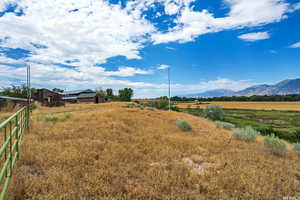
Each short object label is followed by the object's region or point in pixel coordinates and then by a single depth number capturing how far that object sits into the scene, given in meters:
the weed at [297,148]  7.54
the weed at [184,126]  11.76
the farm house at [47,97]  35.53
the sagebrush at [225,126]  16.70
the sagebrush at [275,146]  6.88
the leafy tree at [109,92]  97.71
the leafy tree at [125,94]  89.49
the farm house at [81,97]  54.00
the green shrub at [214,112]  47.23
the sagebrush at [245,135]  9.39
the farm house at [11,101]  21.61
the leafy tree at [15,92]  55.43
